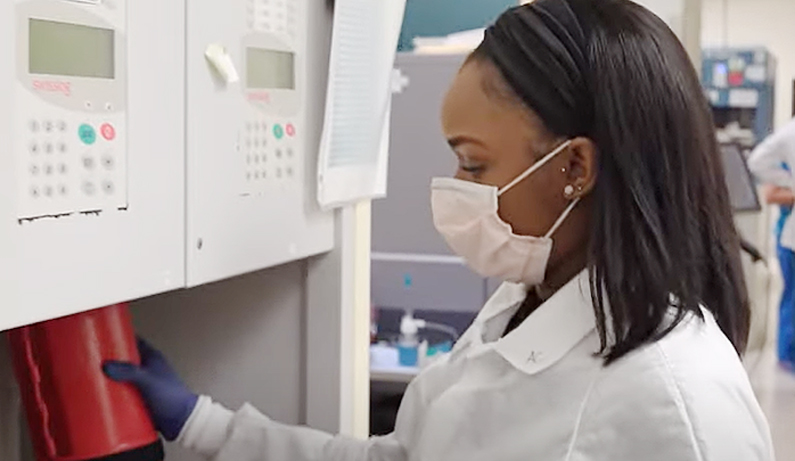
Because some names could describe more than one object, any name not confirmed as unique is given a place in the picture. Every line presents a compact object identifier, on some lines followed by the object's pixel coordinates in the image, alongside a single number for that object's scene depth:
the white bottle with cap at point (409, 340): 2.62
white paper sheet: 1.27
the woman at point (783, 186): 5.43
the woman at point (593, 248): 1.04
